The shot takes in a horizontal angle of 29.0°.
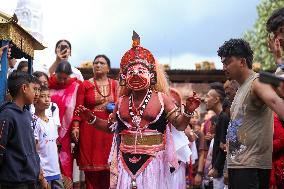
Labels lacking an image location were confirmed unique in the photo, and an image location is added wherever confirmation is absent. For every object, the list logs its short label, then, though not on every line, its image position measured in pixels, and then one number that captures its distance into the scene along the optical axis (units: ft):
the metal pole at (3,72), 19.22
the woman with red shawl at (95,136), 27.61
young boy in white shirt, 23.47
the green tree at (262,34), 95.71
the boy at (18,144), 17.66
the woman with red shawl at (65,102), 27.76
